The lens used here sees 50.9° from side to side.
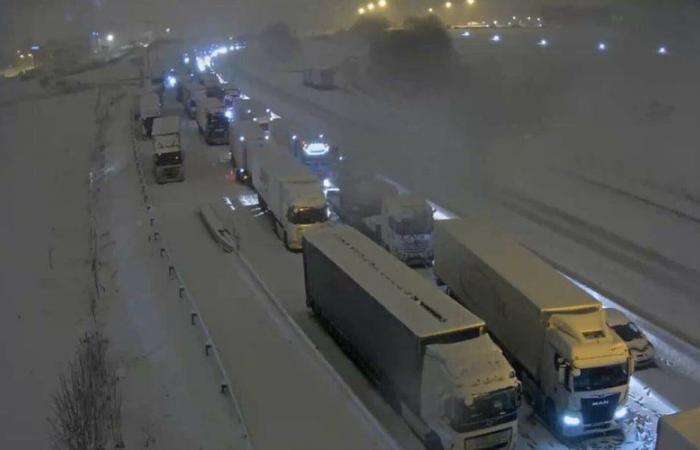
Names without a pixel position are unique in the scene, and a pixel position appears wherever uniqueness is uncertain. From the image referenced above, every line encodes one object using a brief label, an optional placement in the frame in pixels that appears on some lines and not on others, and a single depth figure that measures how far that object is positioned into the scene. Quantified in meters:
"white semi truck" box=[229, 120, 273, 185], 34.03
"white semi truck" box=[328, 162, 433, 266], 24.48
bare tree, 12.85
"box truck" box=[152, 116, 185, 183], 36.19
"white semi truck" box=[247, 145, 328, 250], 26.02
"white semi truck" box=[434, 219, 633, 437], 14.54
